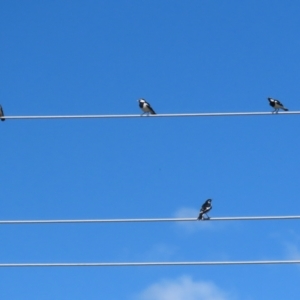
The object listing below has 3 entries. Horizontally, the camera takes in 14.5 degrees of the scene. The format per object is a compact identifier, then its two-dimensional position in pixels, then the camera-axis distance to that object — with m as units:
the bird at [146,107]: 19.77
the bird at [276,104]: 20.85
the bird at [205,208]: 17.45
